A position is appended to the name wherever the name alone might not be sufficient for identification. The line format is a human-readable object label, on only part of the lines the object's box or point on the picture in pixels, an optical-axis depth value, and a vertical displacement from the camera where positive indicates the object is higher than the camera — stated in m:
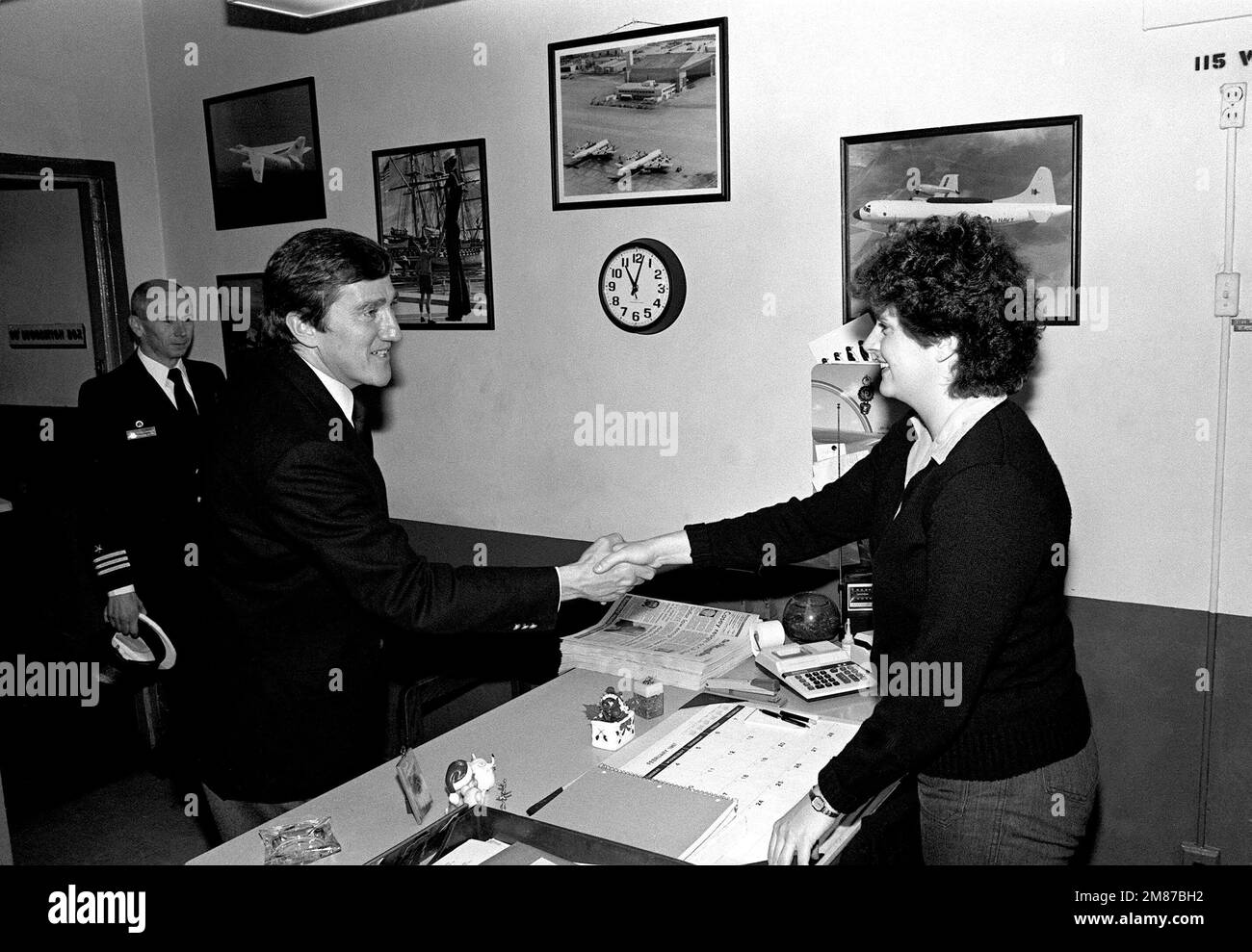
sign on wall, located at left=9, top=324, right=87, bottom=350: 4.68 +0.03
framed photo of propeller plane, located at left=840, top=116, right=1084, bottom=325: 2.71 +0.33
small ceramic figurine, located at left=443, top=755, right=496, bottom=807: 1.86 -0.81
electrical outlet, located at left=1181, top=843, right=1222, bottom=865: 2.73 -1.45
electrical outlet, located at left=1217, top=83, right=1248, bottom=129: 2.48 +0.46
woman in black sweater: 1.64 -0.46
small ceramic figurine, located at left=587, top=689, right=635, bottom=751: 2.18 -0.84
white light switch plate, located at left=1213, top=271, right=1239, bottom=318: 2.54 +0.00
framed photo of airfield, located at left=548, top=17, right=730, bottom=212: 3.15 +0.63
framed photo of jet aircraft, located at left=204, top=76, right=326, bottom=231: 4.09 +0.71
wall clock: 3.29 +0.11
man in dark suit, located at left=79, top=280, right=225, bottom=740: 3.78 -0.51
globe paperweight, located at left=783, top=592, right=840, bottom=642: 2.67 -0.78
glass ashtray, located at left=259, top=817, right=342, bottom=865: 1.72 -0.84
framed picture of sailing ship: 3.68 +0.35
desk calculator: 2.38 -0.83
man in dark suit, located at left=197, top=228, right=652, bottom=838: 2.04 -0.49
